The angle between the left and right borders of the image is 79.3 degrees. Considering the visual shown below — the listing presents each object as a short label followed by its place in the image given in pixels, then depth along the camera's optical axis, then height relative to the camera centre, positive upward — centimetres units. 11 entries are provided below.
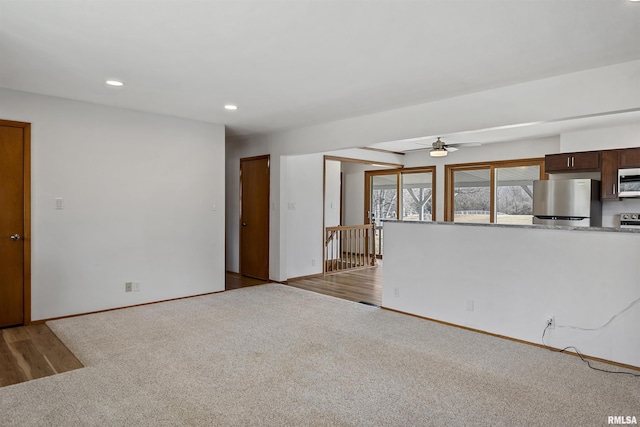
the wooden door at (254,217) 654 -18
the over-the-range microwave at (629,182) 520 +40
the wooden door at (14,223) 397 -20
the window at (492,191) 689 +36
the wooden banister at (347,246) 752 -81
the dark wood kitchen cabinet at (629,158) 520 +73
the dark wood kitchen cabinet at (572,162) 552 +72
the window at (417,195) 843 +31
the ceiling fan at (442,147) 595 +98
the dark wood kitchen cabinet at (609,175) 535 +51
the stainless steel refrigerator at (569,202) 543 +12
